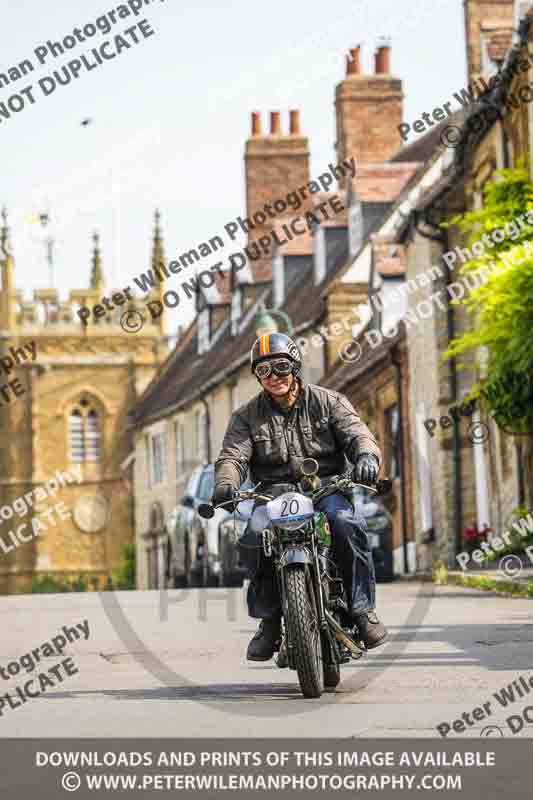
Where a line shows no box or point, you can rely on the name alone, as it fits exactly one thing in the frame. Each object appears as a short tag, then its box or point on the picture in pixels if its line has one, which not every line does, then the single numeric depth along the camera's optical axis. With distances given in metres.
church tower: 94.06
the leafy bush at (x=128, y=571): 77.69
